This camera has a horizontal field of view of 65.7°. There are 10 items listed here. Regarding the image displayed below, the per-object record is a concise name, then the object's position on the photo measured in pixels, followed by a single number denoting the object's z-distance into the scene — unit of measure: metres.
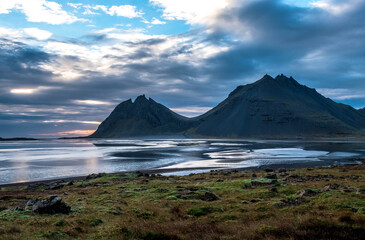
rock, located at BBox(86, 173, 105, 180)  39.90
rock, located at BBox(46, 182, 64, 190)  31.17
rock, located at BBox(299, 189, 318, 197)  19.59
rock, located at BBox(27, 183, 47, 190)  32.19
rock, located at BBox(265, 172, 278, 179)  30.56
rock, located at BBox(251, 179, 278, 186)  26.31
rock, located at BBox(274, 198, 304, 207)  17.21
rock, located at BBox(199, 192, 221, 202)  20.23
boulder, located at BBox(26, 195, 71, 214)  16.17
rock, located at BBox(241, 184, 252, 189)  25.10
